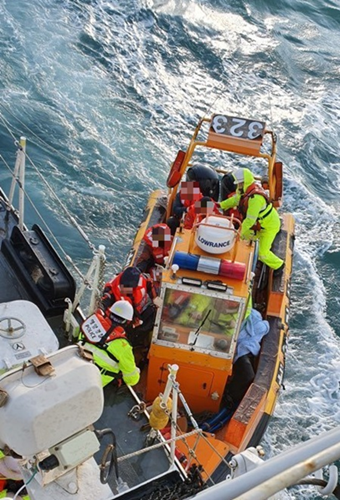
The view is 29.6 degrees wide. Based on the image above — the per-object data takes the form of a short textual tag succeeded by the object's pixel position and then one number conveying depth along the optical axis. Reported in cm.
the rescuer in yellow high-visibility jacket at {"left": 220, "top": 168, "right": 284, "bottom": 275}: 706
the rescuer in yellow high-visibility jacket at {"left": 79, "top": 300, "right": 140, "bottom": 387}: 504
